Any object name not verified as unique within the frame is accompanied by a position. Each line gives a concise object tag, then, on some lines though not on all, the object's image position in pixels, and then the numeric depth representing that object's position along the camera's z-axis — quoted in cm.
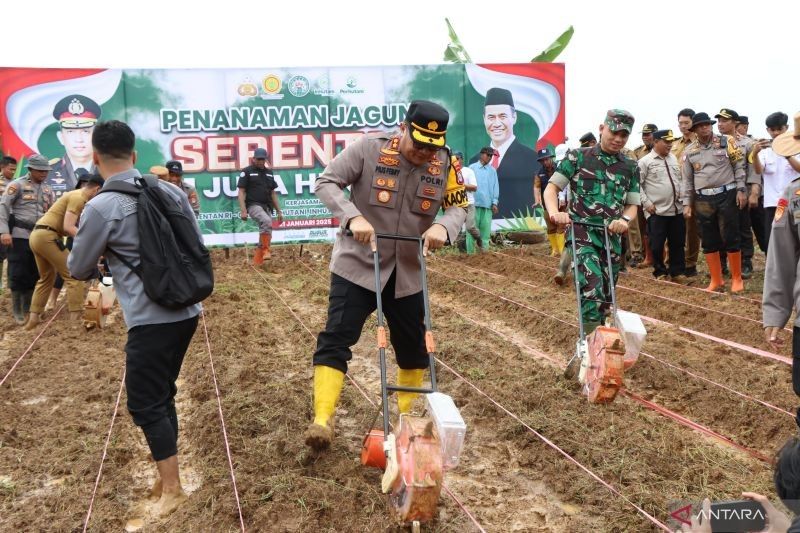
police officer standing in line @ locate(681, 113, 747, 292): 913
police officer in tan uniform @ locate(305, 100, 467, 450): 391
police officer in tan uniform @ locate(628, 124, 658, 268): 1165
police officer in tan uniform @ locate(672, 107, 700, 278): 1059
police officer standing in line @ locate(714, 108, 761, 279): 941
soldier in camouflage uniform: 578
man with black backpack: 355
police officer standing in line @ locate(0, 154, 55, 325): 898
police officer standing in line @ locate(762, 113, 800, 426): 345
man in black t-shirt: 1328
